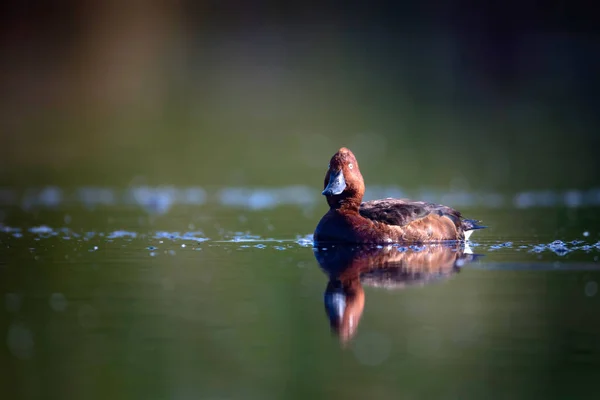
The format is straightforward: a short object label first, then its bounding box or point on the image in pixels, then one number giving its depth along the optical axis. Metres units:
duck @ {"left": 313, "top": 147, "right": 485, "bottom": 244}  19.56
